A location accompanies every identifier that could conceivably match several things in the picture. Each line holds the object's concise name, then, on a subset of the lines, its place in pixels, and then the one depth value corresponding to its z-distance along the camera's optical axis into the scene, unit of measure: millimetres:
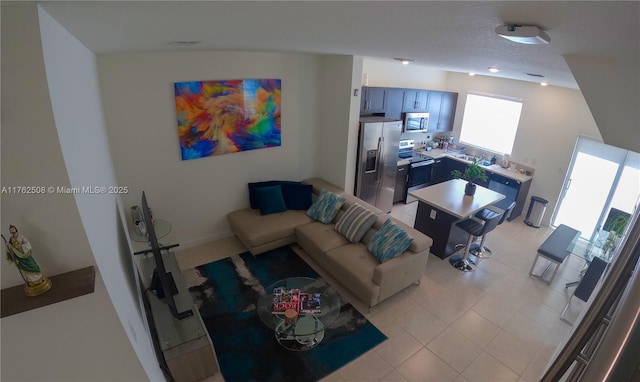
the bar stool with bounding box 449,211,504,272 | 4309
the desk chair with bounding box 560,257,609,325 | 3510
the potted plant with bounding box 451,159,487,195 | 4480
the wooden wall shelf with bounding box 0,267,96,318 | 1214
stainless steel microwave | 6195
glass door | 4867
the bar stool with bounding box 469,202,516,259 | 4555
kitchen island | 4418
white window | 6164
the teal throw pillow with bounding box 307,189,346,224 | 4594
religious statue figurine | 1177
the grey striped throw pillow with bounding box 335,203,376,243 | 4141
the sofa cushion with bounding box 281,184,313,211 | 4922
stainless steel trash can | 5700
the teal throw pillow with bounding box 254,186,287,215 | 4715
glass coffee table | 2955
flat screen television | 2619
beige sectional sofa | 3549
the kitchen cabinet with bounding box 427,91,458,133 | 6562
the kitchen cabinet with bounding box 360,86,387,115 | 5401
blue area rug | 2939
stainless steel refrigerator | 5137
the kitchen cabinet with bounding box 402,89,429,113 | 6038
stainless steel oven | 6359
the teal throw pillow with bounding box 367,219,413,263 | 3693
